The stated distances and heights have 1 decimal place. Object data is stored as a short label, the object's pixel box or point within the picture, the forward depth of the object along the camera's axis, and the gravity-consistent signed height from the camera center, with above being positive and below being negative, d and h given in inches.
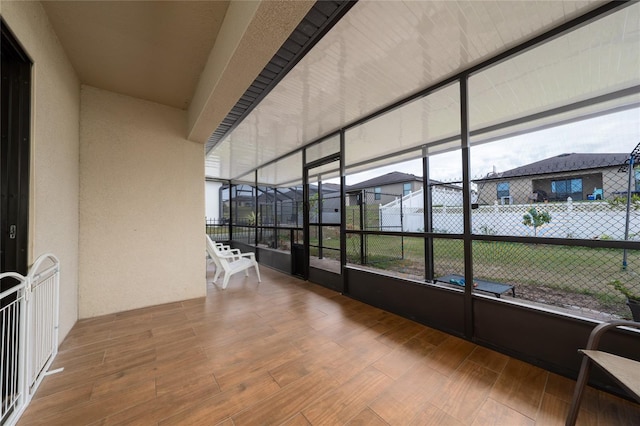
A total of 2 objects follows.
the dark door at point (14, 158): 59.1 +16.0
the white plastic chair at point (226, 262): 152.3 -33.4
